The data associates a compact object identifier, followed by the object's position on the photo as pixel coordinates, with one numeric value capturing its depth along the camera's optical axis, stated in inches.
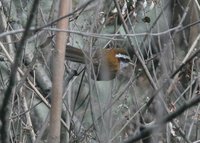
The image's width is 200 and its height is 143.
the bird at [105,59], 236.4
